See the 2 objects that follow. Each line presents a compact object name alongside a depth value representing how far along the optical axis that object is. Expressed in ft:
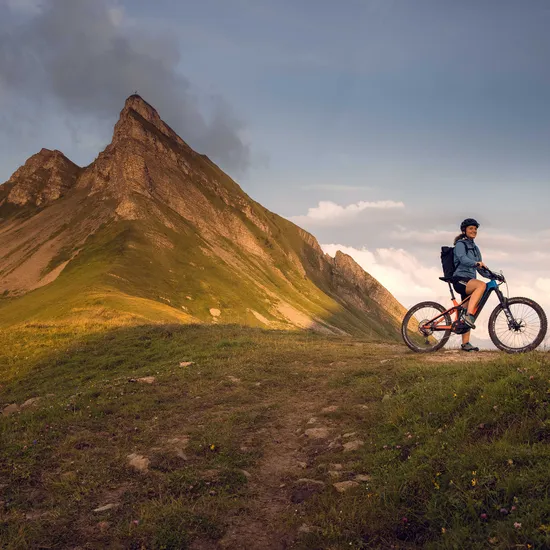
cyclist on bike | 41.52
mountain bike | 38.68
